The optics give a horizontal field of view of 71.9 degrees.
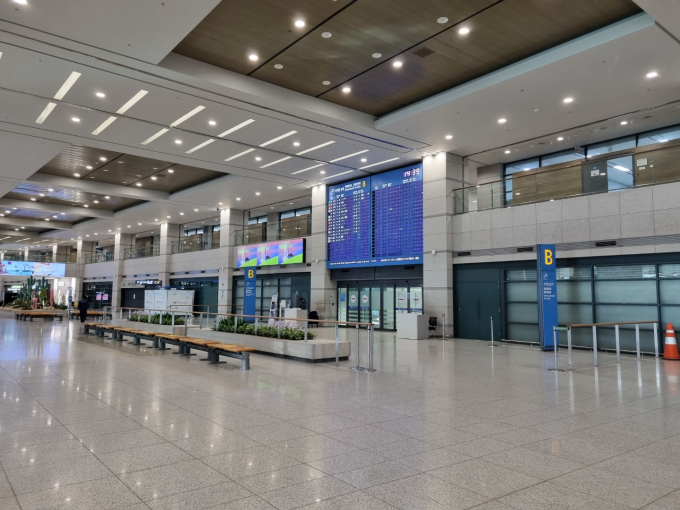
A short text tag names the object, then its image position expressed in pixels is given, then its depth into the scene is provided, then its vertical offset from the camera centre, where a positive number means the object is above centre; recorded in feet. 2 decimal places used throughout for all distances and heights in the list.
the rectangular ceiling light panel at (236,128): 45.48 +16.83
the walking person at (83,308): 76.43 -2.30
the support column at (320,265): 70.95 +4.55
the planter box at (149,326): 49.06 -3.70
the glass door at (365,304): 67.41 -1.39
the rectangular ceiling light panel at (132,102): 39.19 +16.87
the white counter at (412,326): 52.75 -3.56
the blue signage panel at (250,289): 58.73 +0.70
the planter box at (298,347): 33.88 -4.04
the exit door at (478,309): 52.19 -1.55
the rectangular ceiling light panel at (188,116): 42.39 +16.85
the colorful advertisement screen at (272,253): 76.23 +7.14
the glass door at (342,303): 70.79 -1.25
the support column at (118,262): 122.31 +8.43
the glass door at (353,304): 69.05 -1.36
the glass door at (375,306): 66.28 -1.56
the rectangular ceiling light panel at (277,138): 48.76 +16.80
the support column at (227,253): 89.45 +8.04
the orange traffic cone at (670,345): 36.52 -3.85
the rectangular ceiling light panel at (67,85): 36.15 +16.86
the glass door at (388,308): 64.54 -1.82
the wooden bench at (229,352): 30.27 -3.82
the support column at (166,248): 107.14 +10.89
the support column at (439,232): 55.06 +7.54
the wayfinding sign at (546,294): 40.57 +0.12
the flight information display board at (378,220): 59.06 +10.15
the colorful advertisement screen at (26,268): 132.46 +7.33
